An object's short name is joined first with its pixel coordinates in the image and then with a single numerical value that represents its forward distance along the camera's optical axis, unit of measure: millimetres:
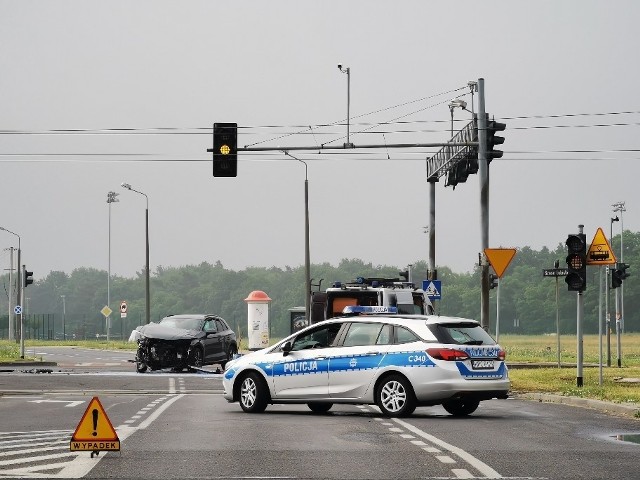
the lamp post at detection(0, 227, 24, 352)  58269
